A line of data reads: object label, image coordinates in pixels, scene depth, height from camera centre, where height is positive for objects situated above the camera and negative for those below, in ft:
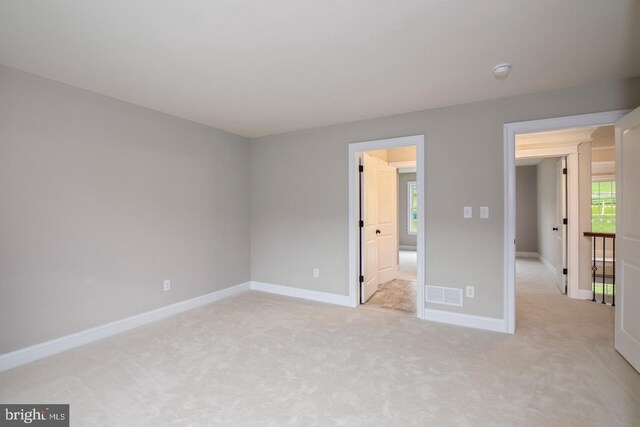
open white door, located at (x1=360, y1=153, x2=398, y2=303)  13.52 -0.84
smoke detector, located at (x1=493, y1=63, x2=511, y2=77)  7.84 +3.65
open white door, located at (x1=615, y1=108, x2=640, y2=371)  7.57 -0.83
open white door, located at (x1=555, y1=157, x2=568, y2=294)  14.83 -0.80
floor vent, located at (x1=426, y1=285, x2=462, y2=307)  10.96 -3.22
